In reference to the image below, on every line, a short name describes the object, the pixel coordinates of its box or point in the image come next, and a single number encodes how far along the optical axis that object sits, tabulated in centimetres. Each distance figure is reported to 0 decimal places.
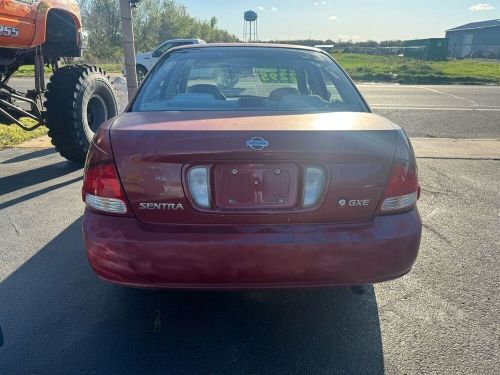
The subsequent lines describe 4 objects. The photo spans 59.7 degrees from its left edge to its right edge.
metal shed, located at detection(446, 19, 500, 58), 5588
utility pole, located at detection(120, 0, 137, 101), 627
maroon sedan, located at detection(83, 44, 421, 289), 202
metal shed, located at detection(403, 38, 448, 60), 3625
